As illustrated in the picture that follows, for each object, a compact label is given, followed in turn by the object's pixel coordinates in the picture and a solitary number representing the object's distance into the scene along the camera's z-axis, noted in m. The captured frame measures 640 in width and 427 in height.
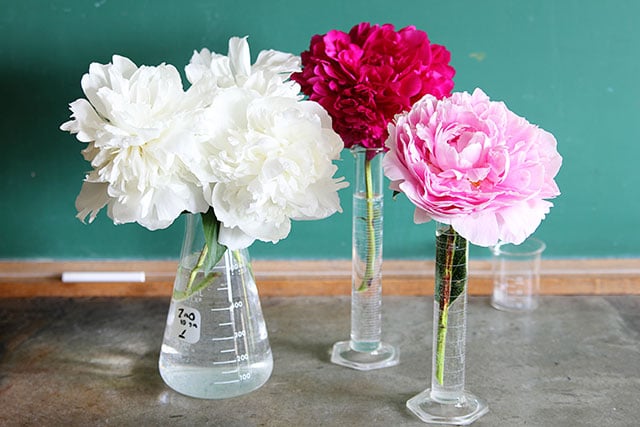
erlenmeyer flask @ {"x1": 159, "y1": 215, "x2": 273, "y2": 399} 1.01
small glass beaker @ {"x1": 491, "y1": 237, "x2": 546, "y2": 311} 1.30
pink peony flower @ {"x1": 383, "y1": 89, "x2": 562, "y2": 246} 0.81
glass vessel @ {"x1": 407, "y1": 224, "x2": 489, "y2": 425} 0.92
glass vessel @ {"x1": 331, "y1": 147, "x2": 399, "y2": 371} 1.08
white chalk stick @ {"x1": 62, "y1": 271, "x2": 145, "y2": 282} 1.36
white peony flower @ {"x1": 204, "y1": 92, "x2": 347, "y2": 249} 0.88
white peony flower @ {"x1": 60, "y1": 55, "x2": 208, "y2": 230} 0.86
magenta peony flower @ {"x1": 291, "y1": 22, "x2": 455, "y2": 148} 0.96
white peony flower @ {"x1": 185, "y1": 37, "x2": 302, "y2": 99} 0.94
